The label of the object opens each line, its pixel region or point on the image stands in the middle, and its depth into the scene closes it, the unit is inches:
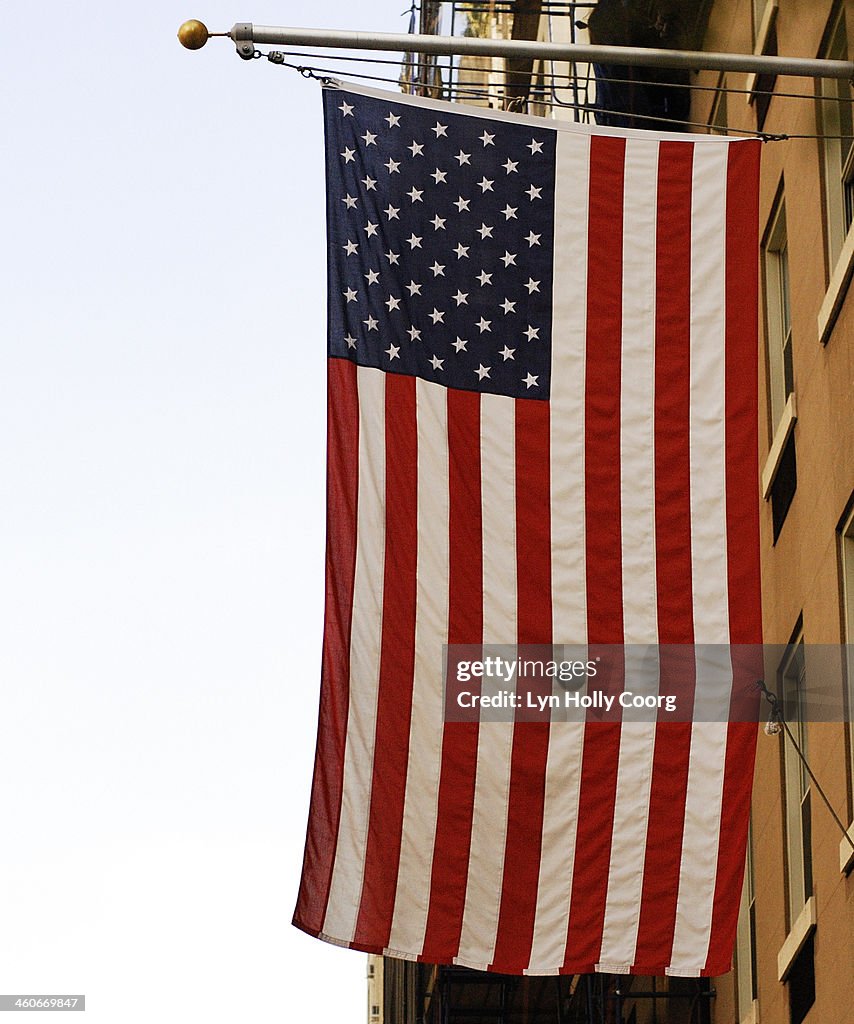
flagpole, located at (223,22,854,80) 764.6
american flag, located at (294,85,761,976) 738.2
